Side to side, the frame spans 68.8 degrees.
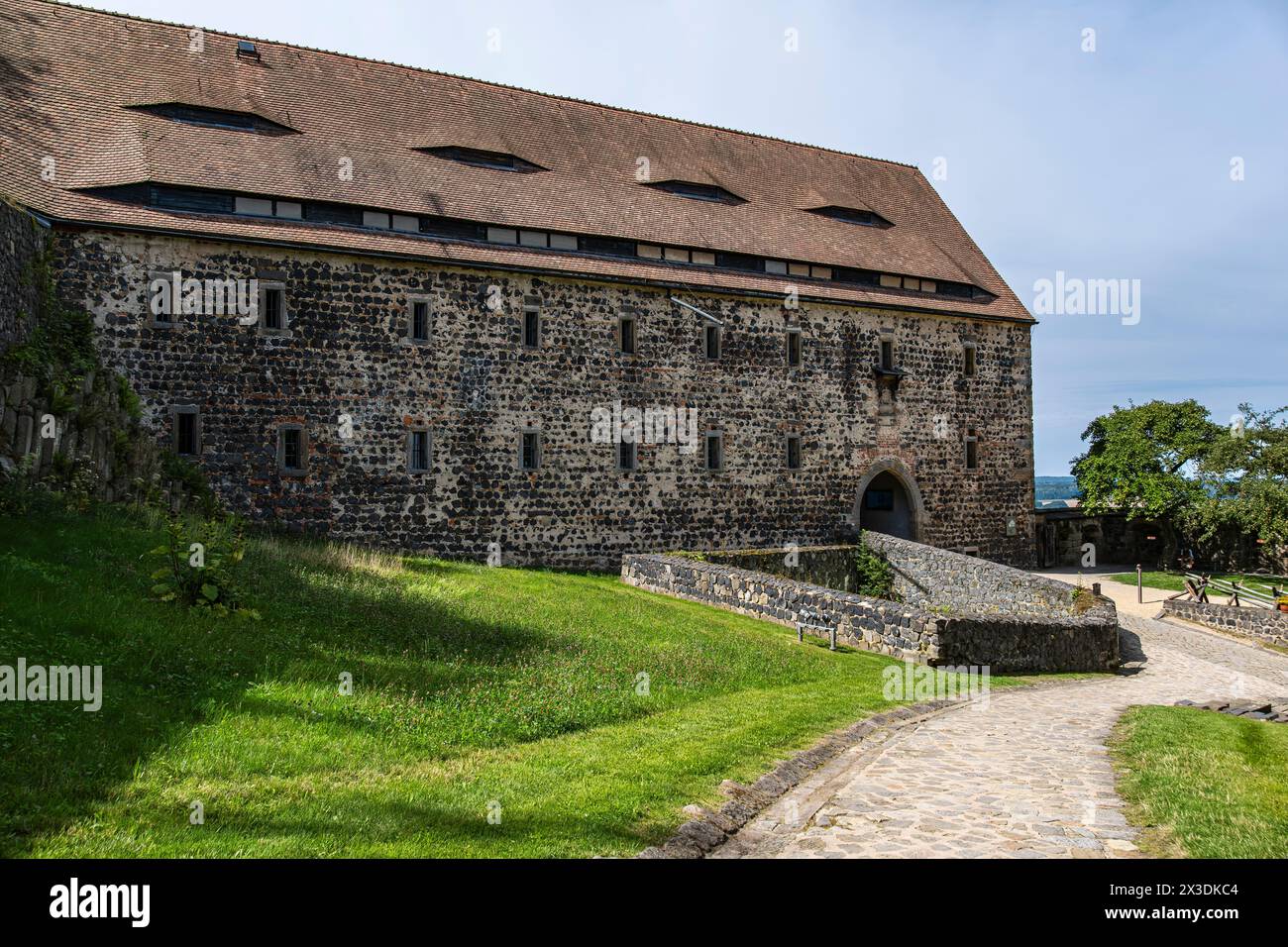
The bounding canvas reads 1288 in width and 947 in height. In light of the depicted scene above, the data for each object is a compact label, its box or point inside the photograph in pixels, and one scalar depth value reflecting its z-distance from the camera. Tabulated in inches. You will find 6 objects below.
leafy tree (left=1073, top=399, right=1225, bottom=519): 1476.4
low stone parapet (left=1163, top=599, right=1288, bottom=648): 946.1
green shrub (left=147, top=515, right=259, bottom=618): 421.7
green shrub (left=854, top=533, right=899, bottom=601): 1112.8
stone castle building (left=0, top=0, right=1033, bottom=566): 845.8
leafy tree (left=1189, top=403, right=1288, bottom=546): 1309.1
